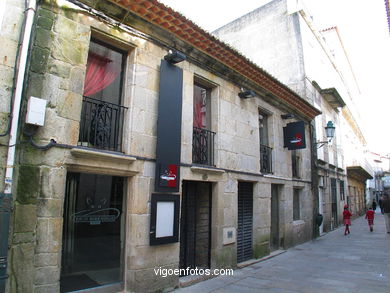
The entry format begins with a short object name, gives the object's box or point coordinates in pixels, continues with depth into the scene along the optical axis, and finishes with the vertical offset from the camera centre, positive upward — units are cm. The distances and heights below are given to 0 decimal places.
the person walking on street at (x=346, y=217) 1288 -94
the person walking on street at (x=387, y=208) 1202 -48
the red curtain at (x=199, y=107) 697 +205
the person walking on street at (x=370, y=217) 1370 -97
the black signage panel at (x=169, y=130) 533 +116
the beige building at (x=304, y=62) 1305 +632
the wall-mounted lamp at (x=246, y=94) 778 +263
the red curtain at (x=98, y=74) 493 +203
